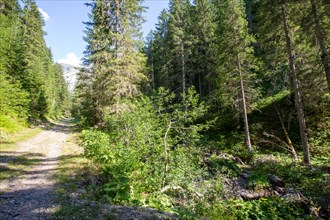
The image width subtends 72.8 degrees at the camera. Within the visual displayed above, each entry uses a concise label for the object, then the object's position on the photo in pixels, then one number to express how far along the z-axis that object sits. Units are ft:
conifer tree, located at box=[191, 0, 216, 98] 89.45
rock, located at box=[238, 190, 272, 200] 28.12
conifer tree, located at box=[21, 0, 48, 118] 84.02
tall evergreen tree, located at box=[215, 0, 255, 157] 55.26
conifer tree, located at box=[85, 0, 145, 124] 48.29
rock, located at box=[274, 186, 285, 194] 29.55
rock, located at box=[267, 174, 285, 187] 32.27
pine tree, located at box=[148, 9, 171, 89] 98.99
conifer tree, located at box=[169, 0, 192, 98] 89.10
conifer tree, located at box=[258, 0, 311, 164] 41.83
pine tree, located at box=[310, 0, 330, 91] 31.48
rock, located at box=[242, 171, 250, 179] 37.40
